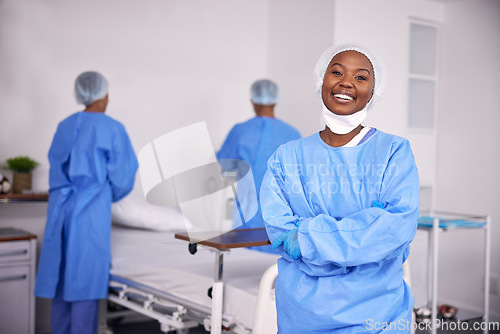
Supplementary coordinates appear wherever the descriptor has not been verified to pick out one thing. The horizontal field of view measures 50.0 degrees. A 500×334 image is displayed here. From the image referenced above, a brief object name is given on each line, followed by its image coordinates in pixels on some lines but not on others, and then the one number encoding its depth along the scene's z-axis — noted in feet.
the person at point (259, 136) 12.17
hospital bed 7.55
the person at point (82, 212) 10.17
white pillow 12.92
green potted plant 11.93
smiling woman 4.40
